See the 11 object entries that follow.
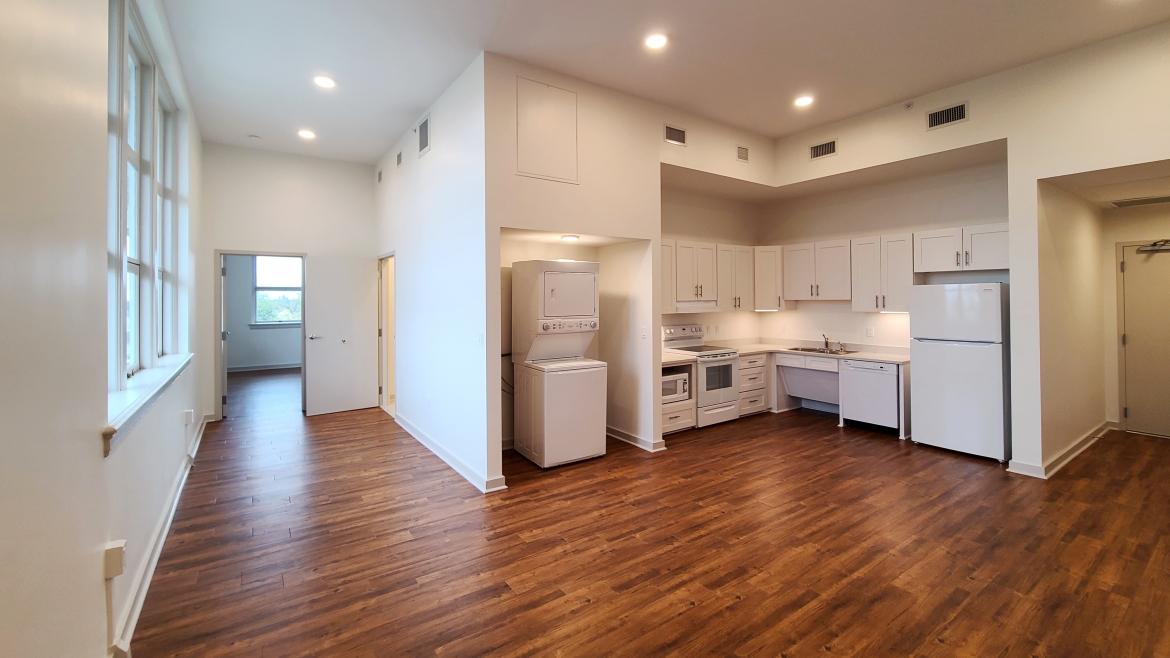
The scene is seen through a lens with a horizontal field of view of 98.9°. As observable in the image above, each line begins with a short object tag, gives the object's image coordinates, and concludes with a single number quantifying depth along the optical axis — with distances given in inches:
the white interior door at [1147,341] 195.0
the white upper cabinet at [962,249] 185.5
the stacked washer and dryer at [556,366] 166.1
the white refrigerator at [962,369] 167.9
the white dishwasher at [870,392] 203.3
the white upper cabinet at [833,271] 230.2
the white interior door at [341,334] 249.8
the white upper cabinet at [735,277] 243.0
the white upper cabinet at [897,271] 209.8
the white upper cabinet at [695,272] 225.1
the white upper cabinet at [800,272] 242.5
